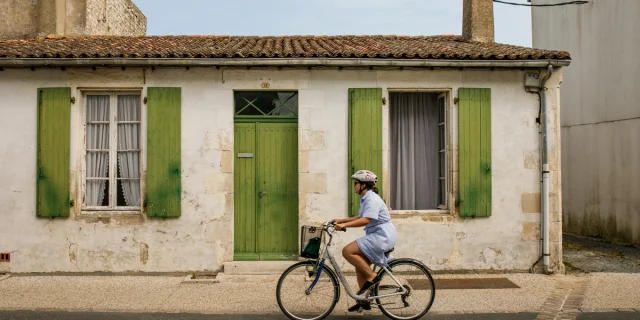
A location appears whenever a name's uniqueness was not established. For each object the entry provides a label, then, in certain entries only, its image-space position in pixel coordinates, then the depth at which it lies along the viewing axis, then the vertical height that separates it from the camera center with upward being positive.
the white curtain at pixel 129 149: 9.59 +0.38
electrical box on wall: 9.53 +1.42
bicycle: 6.42 -1.18
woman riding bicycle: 6.43 -0.68
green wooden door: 9.56 -0.29
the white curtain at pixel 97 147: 9.61 +0.42
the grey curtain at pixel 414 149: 9.95 +0.37
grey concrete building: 12.50 +1.21
